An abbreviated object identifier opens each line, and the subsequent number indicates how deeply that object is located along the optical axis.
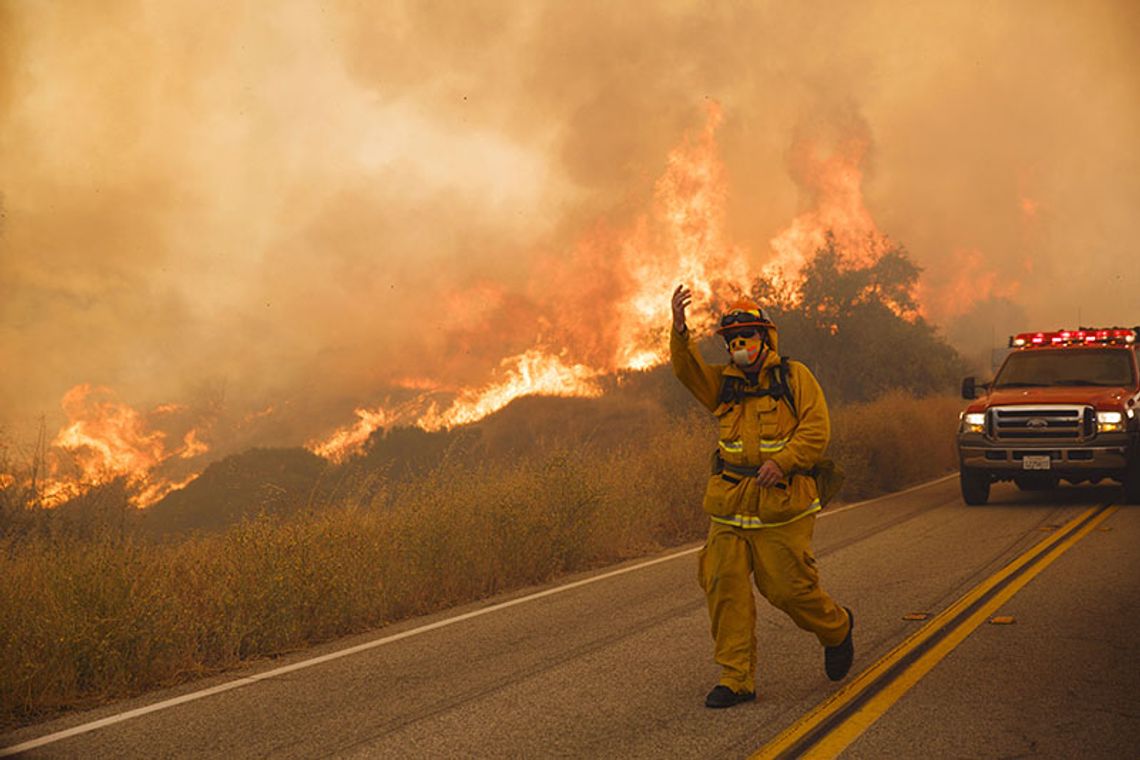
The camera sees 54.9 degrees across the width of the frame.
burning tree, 40.09
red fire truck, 14.88
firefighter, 5.81
